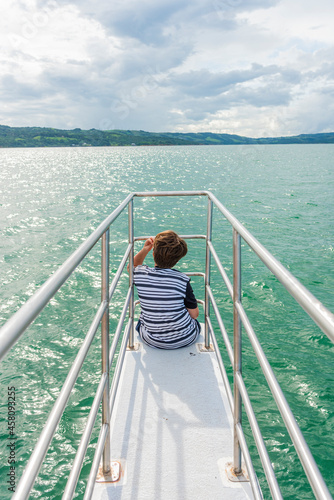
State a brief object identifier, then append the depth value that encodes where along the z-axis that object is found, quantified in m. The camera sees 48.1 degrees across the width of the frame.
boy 2.98
